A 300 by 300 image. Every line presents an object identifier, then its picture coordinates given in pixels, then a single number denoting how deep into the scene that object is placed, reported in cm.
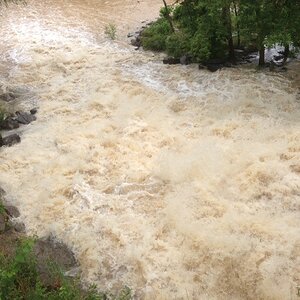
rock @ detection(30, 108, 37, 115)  1210
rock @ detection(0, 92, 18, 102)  1302
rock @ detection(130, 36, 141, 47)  1641
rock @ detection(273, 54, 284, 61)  1364
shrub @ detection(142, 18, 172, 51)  1555
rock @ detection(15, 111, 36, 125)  1168
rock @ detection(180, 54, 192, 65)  1412
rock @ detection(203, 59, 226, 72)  1343
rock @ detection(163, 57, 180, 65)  1432
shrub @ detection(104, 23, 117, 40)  1702
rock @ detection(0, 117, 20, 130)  1138
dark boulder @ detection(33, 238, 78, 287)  673
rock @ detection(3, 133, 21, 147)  1048
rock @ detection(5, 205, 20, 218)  827
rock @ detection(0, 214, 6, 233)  775
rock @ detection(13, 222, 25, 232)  800
